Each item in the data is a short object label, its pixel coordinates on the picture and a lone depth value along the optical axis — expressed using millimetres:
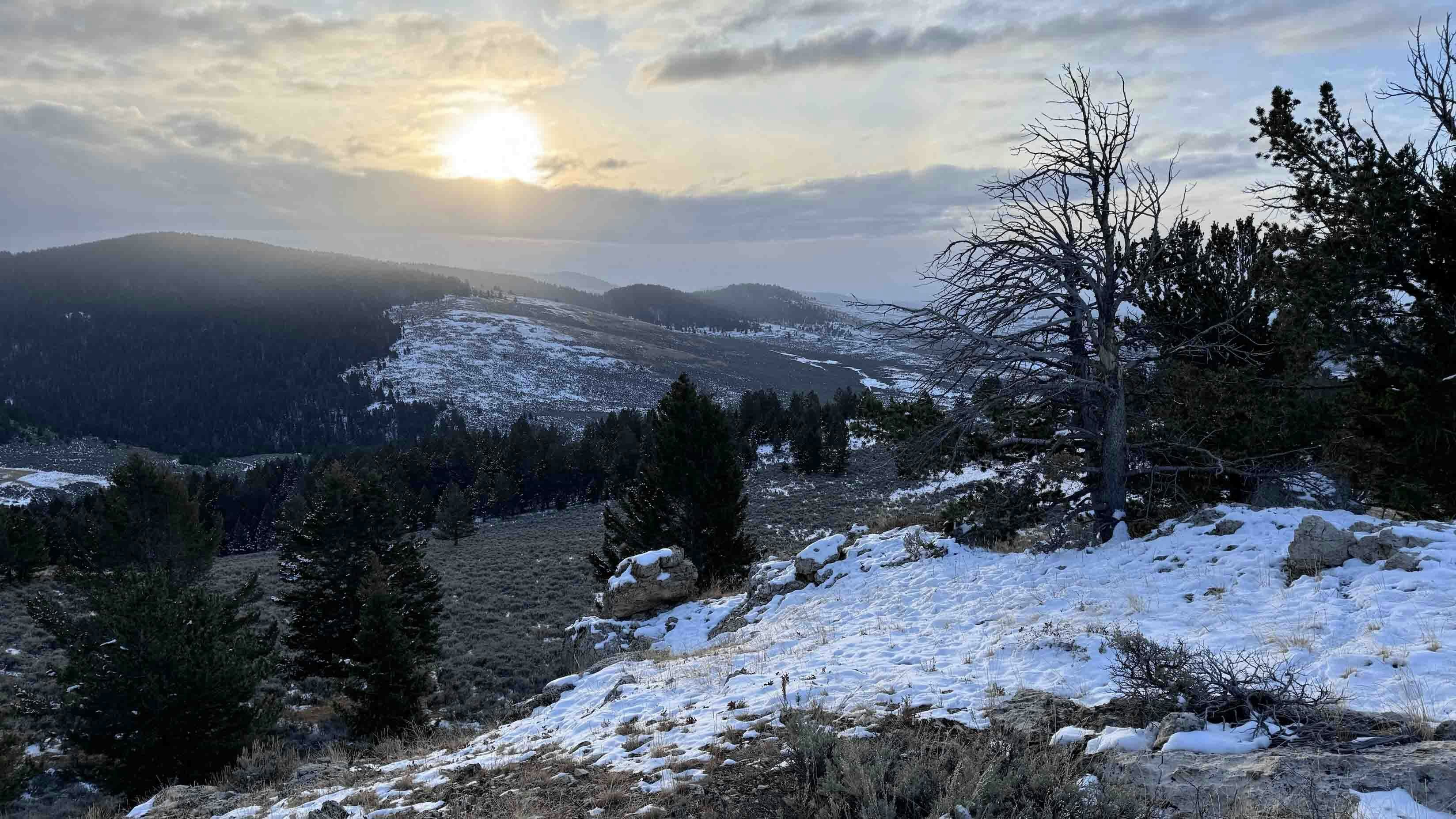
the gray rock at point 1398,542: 7675
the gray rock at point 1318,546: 7910
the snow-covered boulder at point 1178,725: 4895
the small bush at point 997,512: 12969
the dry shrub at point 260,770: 9102
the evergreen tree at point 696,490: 24234
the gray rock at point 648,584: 17125
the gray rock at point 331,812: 5910
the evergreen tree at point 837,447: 68250
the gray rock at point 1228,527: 9656
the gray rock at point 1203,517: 10156
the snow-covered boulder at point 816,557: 14766
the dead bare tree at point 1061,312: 11188
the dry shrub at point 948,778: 4055
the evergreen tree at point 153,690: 12586
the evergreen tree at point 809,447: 68875
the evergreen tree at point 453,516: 53438
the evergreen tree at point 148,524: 27156
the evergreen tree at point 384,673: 16281
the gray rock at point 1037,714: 5531
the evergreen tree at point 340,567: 20609
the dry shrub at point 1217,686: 4879
